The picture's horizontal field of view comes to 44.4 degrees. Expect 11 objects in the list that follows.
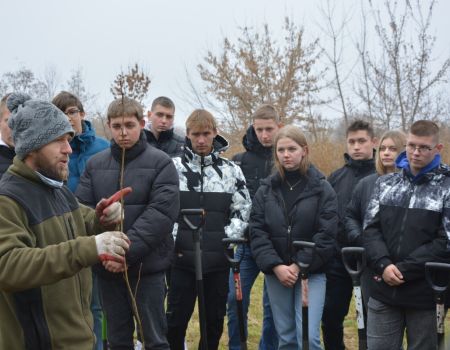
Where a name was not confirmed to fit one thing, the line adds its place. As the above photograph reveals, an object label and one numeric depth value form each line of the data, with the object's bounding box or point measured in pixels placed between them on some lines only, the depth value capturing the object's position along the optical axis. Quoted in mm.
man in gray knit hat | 2406
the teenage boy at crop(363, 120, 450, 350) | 3656
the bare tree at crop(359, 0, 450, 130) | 10789
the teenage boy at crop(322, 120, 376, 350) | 4660
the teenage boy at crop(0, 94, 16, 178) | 3932
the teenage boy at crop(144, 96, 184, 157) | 5484
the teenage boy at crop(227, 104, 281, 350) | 4883
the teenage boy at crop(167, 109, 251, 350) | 4488
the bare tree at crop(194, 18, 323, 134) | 16797
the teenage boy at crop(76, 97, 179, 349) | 3896
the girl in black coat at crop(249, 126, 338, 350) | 4137
